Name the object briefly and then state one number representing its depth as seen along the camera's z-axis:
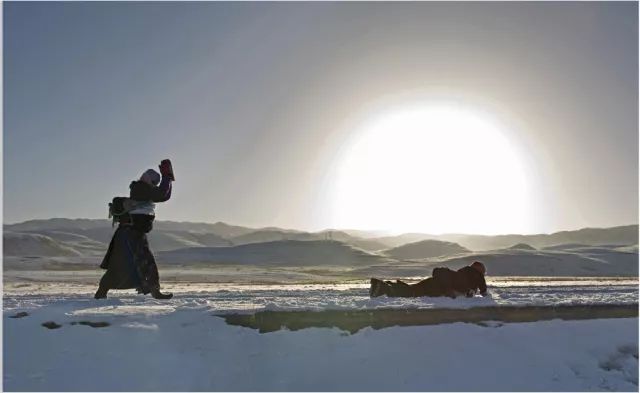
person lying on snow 11.05
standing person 9.98
